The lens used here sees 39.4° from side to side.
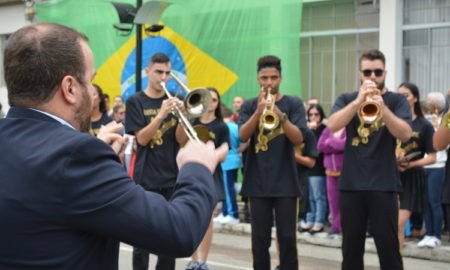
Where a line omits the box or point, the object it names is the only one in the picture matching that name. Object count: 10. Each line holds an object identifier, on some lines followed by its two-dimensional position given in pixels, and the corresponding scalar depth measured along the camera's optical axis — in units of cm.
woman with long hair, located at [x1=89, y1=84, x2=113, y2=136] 637
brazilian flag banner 1041
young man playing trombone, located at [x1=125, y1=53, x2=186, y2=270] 565
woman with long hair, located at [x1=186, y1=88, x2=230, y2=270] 640
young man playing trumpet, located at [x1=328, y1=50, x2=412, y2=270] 500
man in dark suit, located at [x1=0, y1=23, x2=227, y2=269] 179
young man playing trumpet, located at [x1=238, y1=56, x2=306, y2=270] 552
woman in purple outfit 826
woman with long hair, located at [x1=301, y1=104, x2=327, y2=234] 871
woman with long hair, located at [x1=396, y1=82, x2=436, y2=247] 714
